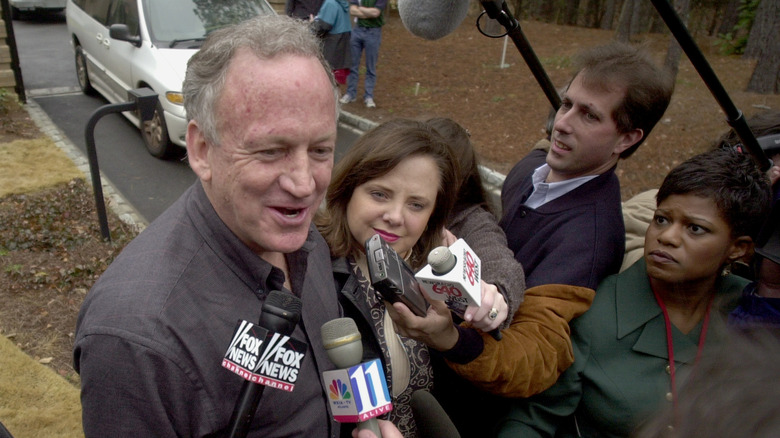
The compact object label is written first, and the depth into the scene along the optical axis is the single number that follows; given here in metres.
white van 6.87
